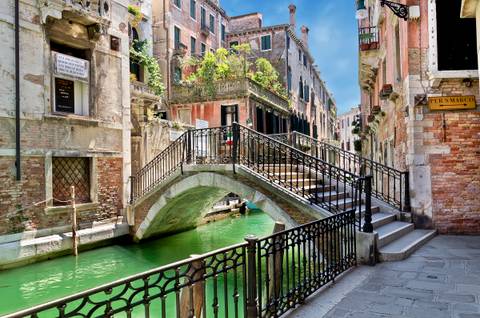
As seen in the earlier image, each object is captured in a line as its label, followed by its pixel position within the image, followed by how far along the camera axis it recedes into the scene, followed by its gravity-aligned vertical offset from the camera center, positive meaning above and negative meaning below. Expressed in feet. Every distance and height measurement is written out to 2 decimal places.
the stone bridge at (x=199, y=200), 27.55 -3.26
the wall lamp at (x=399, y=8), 29.44 +12.14
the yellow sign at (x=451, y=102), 28.32 +4.42
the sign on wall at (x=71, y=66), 36.27 +10.03
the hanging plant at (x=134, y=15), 59.00 +23.90
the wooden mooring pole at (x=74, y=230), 34.99 -5.92
